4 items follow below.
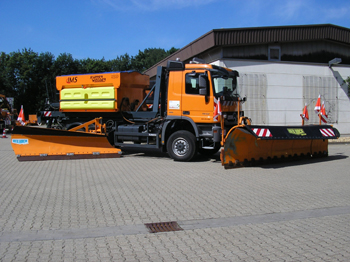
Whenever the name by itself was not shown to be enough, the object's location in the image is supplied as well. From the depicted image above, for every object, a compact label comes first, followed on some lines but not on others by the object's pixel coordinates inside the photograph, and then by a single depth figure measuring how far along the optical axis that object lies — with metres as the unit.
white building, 18.72
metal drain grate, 4.63
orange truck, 10.05
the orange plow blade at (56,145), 11.12
